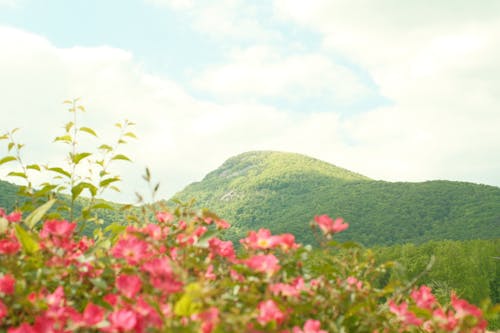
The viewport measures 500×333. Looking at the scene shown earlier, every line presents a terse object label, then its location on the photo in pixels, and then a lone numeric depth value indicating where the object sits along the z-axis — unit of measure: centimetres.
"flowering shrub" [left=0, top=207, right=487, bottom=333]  142
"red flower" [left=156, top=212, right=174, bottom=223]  220
